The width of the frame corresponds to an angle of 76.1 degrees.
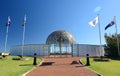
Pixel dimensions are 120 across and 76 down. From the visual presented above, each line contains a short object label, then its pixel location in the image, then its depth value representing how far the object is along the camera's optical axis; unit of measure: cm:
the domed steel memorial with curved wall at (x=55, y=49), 1976
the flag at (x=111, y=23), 1579
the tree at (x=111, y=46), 1893
